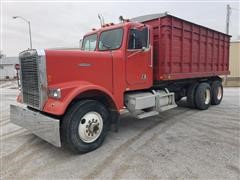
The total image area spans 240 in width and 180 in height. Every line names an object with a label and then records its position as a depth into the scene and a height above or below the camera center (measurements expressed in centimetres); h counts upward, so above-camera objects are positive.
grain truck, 375 -10
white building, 4553 +175
